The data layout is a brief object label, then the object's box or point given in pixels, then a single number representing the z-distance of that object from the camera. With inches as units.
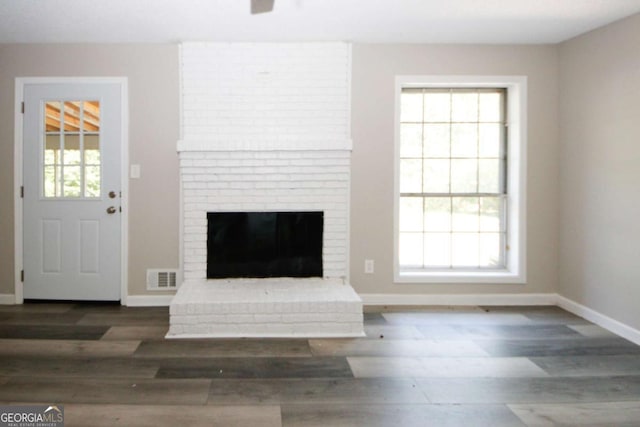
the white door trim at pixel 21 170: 157.3
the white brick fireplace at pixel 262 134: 155.1
